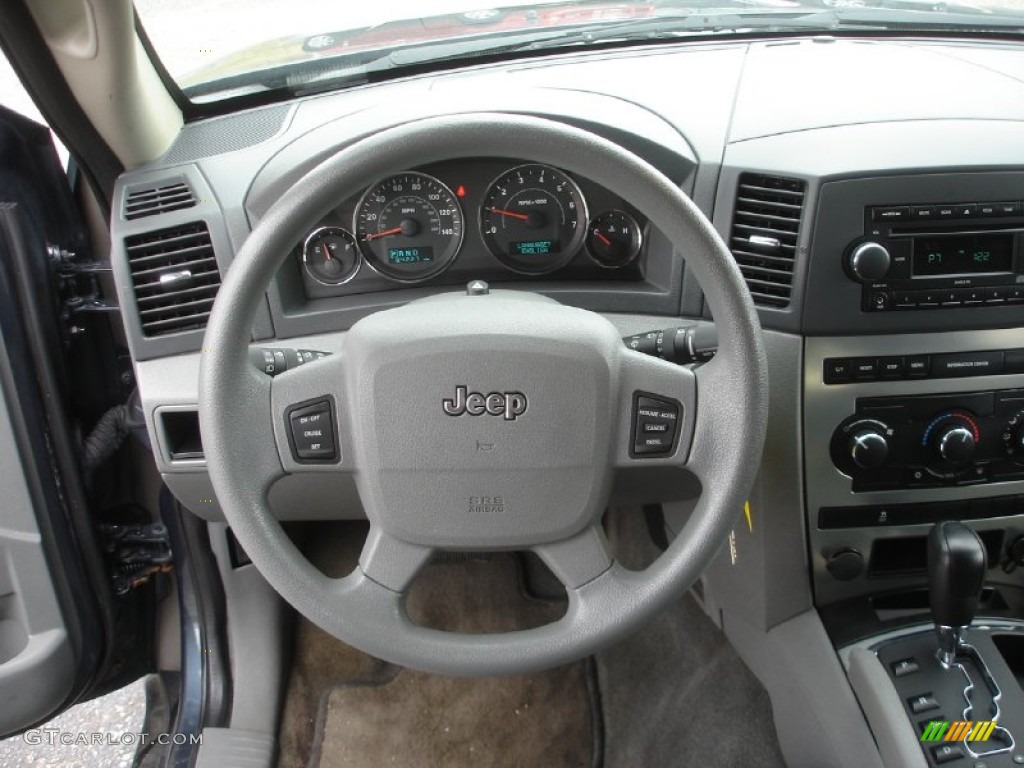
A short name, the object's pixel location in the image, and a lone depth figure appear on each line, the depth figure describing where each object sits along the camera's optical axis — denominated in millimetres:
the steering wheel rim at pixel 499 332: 1031
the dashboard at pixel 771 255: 1515
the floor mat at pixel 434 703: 2023
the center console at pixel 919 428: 1484
